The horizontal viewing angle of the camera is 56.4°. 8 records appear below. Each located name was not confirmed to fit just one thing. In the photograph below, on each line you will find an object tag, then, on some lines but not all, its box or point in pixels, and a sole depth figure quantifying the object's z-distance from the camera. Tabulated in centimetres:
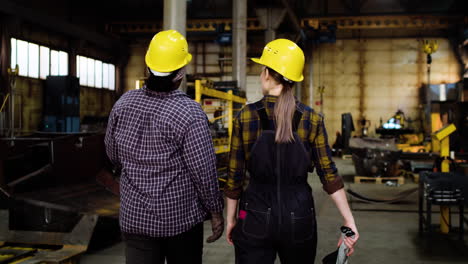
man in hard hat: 204
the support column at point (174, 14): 777
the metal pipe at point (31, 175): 522
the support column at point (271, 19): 1638
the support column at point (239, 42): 1384
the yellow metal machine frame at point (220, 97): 802
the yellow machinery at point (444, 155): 551
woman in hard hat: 199
